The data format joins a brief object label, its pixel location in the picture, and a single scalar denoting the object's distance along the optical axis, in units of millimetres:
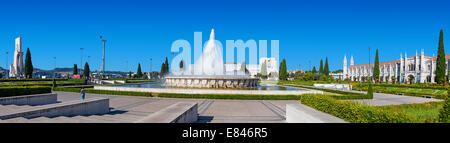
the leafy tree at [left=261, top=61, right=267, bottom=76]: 96438
